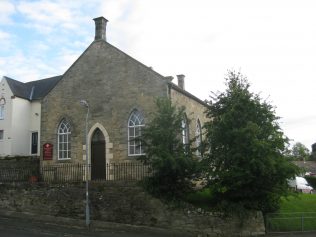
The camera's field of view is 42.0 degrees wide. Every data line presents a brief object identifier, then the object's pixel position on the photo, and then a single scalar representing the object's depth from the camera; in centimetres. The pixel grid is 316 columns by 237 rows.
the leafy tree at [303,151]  9838
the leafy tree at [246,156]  1789
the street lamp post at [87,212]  2032
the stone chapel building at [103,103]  2567
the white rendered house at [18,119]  3791
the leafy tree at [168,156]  1891
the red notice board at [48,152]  2819
